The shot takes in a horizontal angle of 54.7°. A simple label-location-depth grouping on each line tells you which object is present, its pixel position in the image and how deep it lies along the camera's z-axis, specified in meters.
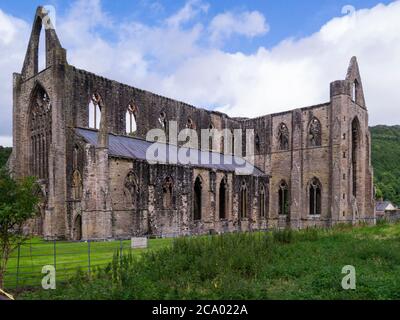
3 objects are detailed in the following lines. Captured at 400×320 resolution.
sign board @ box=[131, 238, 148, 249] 17.22
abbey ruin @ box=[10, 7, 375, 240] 25.08
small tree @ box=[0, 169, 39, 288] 10.16
